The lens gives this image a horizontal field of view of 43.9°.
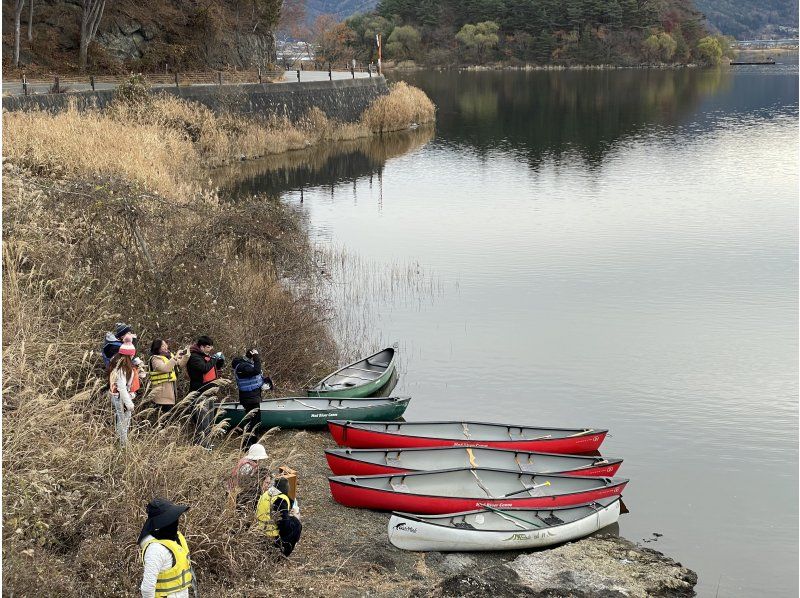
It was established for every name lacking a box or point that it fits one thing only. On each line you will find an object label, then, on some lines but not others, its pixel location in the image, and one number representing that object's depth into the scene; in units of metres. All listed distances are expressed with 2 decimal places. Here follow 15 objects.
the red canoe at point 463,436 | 14.97
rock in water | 11.55
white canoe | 11.93
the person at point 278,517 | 10.33
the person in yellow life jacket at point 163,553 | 7.91
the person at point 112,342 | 12.30
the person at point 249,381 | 13.98
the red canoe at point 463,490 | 12.84
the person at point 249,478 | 10.55
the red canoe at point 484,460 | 14.12
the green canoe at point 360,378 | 16.97
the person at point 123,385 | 11.27
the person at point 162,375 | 12.41
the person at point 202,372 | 12.88
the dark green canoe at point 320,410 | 15.54
